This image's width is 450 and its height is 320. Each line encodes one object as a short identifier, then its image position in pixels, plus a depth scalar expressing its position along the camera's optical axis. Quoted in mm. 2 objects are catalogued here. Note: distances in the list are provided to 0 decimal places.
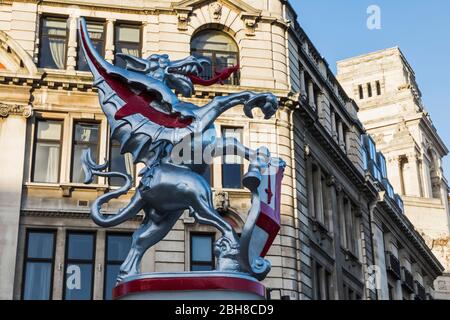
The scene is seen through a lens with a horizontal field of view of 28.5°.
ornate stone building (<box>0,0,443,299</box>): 31875
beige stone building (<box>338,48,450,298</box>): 89500
